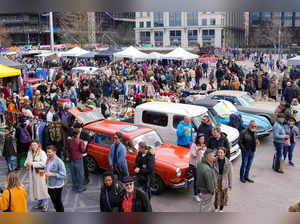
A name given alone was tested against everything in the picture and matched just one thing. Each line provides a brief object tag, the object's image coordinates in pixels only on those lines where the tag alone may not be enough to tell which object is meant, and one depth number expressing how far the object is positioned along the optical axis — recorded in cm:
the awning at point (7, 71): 1196
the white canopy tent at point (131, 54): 2829
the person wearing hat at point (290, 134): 857
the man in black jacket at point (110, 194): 465
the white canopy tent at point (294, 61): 2019
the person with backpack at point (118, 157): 695
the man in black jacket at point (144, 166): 640
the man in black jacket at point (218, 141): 728
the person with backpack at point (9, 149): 799
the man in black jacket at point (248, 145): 757
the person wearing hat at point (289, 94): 1473
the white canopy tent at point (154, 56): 2876
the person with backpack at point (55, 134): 849
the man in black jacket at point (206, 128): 848
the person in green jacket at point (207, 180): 557
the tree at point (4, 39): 5976
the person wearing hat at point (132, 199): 439
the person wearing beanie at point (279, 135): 823
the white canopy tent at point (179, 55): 2709
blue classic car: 1099
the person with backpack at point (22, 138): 852
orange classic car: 721
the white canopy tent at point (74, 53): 3331
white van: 951
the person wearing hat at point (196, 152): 670
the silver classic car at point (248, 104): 1211
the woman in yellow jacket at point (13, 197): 457
